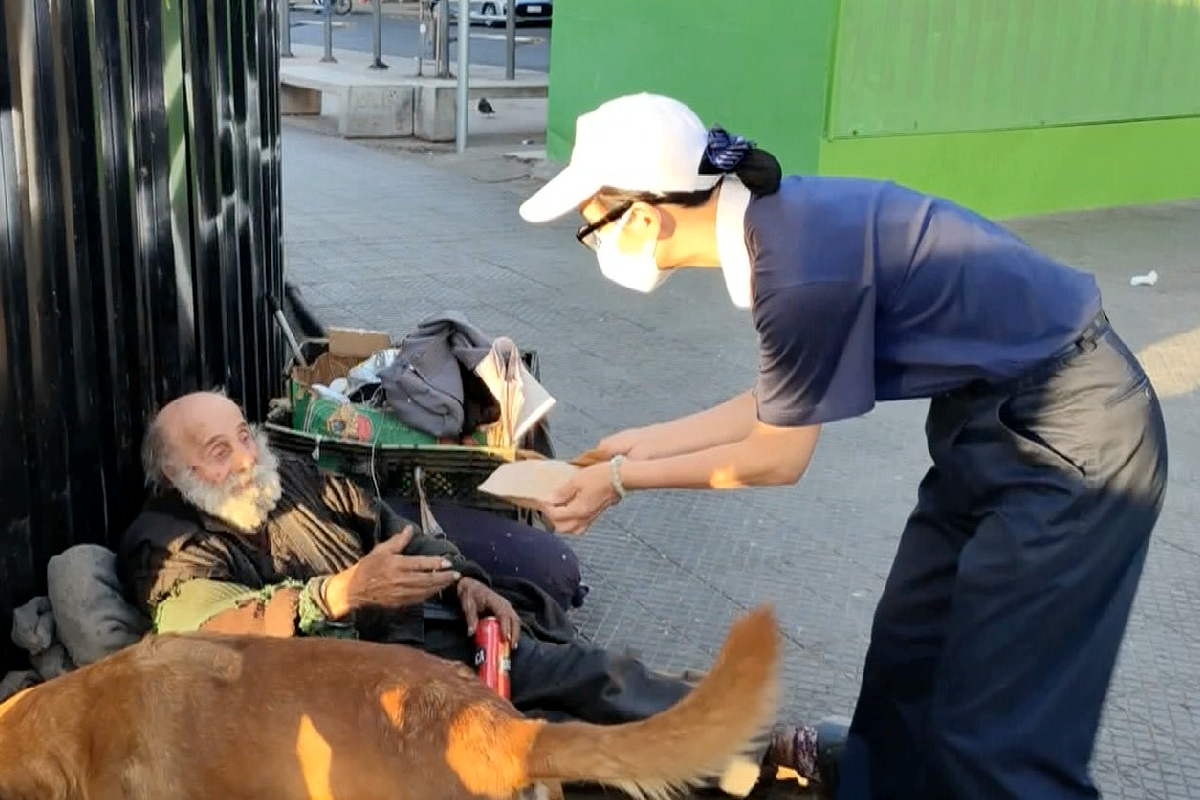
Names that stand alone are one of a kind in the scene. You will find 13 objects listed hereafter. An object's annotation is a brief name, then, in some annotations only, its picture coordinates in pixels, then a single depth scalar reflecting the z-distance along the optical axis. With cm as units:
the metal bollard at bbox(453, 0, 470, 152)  1239
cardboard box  480
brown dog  222
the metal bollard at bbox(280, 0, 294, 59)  1764
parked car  2849
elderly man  304
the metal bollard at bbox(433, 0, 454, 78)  1552
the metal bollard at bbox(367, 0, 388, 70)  1656
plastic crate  407
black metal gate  309
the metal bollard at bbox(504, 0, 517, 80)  1522
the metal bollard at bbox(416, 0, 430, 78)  1608
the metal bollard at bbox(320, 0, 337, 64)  1744
